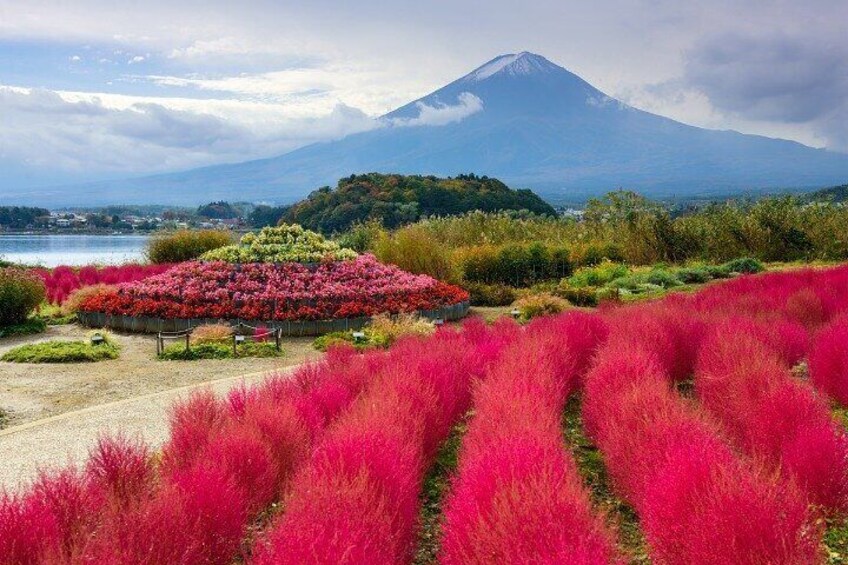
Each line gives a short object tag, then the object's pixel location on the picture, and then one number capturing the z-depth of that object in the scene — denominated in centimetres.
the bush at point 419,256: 2047
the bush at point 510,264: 2206
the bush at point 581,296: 1770
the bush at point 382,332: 1263
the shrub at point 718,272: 2072
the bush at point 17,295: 1492
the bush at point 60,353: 1173
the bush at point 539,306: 1565
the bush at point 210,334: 1264
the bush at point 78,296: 1638
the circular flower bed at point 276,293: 1481
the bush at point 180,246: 2627
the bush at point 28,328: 1454
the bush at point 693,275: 2013
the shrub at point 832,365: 704
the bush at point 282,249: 1791
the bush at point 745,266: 2125
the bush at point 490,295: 1886
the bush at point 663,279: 1936
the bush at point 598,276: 2073
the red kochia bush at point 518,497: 295
